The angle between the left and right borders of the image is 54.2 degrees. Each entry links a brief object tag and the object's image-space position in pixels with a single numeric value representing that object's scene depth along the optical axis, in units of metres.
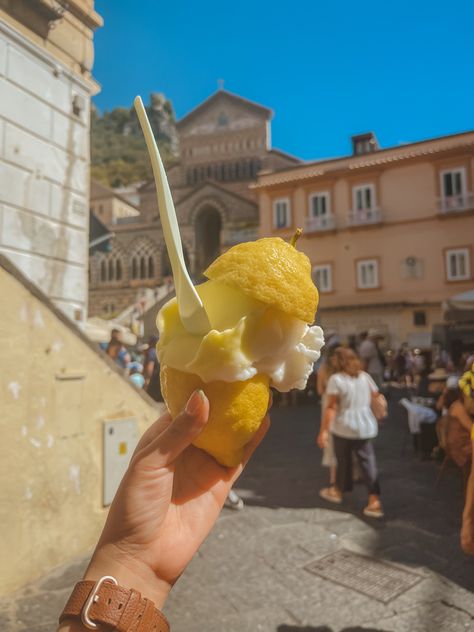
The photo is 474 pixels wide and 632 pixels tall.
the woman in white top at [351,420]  5.23
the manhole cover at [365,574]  3.62
